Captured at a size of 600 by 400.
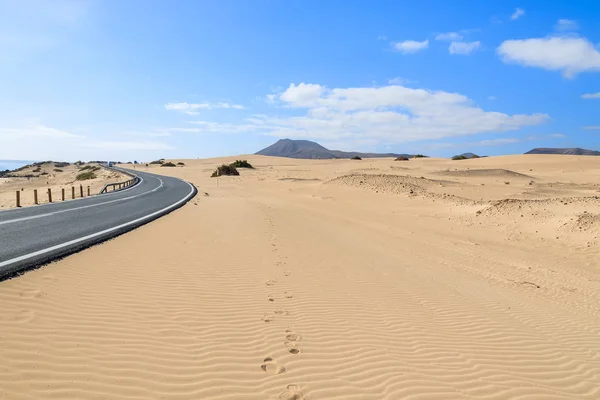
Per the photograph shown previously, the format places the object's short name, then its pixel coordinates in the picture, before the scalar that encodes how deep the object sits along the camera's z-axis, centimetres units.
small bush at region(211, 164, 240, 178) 5516
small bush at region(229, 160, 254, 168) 6956
